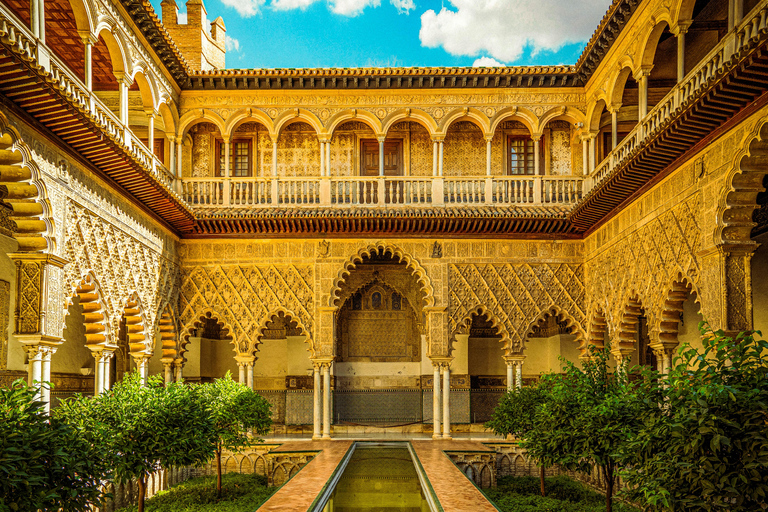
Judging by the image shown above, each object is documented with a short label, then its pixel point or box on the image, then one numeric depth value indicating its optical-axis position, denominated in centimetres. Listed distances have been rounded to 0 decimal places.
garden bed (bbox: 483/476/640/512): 898
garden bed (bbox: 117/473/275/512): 912
